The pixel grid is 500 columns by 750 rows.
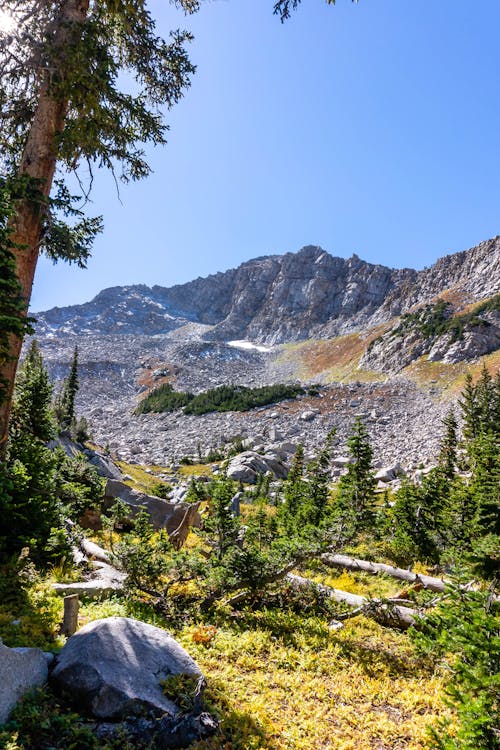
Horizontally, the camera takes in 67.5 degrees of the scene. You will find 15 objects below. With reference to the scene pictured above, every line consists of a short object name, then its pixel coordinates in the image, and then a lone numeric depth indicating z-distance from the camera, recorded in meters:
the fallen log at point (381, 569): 12.12
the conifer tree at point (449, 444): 27.06
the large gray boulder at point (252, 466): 37.88
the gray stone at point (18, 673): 4.15
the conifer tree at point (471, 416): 35.48
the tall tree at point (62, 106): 8.12
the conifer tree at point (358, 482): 19.16
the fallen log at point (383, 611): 8.95
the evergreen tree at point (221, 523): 9.48
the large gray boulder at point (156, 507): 17.34
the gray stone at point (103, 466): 25.60
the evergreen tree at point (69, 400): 46.78
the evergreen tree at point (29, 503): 8.09
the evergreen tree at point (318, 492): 19.31
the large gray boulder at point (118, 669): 4.57
